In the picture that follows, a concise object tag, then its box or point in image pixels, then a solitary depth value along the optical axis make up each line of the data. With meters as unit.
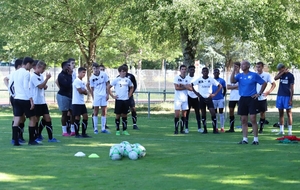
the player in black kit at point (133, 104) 18.21
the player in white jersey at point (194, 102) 17.47
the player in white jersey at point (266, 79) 16.15
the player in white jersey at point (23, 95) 13.14
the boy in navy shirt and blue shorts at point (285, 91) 15.82
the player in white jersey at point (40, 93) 14.10
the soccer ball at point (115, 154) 11.15
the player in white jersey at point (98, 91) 16.89
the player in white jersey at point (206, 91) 17.03
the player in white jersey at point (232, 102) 17.47
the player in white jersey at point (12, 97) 13.95
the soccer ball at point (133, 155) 11.20
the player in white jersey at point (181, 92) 16.48
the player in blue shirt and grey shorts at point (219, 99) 17.70
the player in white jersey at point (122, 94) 16.62
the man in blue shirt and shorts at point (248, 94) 13.17
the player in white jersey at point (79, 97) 15.35
